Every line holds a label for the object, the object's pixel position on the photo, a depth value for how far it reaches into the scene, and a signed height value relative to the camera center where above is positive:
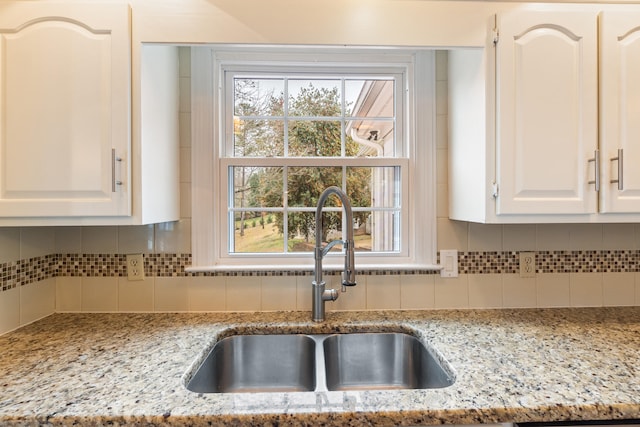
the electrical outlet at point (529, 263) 1.51 -0.24
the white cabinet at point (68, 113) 1.08 +0.33
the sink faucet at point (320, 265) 1.26 -0.21
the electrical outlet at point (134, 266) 1.44 -0.23
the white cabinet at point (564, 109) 1.17 +0.36
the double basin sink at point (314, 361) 1.26 -0.58
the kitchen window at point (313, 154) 1.51 +0.27
